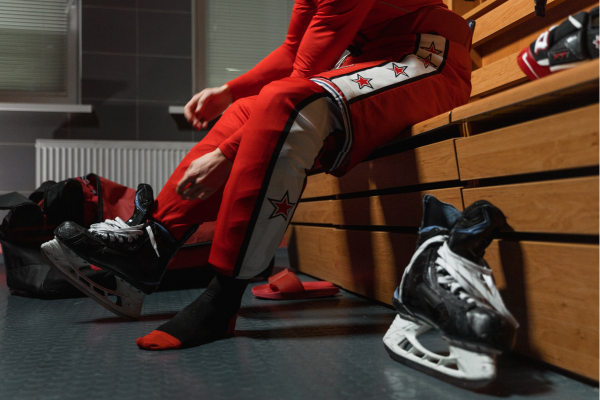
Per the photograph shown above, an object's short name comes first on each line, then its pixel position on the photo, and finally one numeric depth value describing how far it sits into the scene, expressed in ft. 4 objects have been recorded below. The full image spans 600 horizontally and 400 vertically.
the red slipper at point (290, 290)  4.00
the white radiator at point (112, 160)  8.90
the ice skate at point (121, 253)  2.82
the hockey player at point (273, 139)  2.38
